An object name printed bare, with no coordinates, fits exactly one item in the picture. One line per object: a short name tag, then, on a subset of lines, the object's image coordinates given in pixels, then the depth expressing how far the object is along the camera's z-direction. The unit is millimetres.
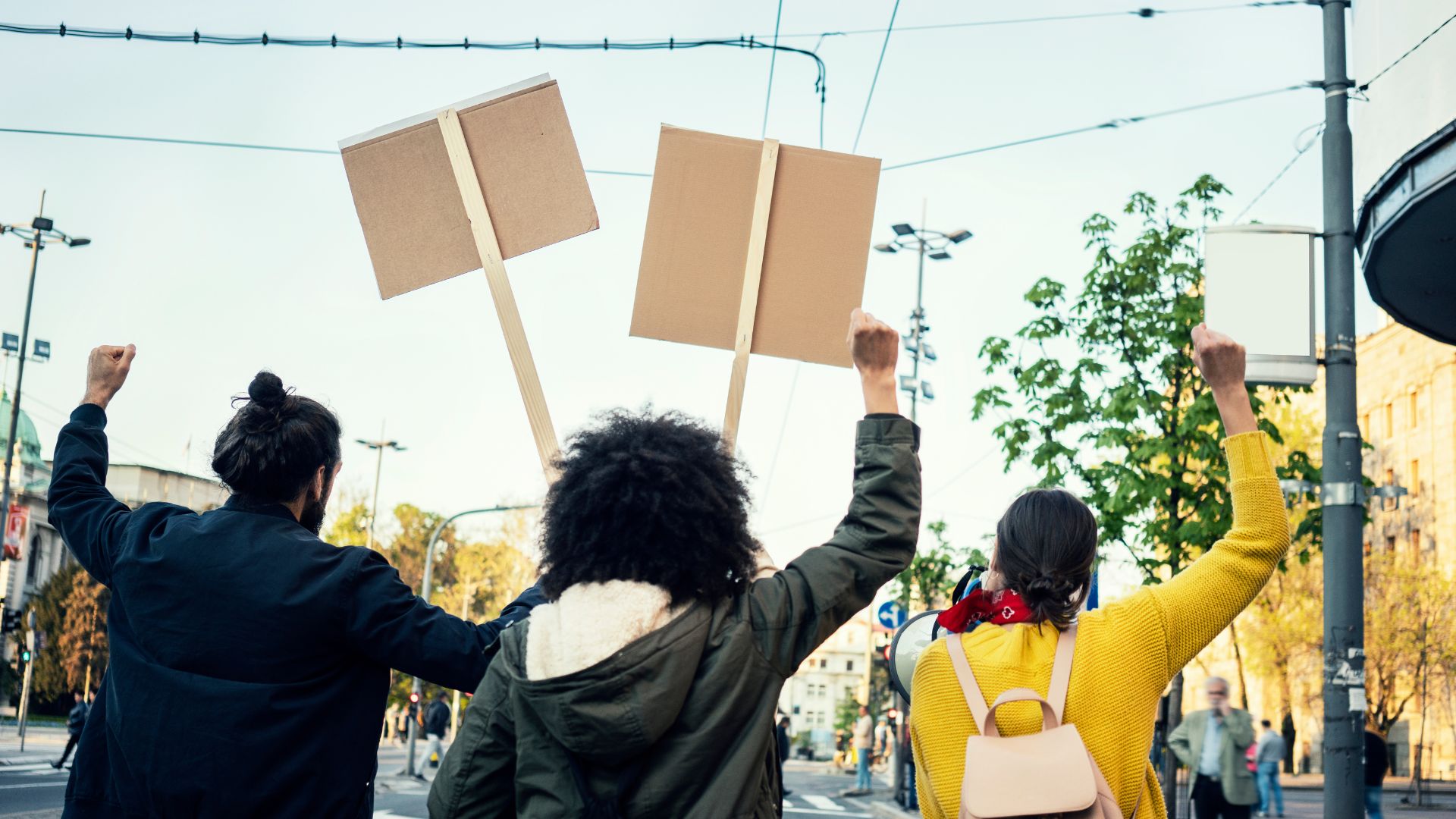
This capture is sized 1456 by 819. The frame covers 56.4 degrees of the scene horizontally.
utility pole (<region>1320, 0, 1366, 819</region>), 9125
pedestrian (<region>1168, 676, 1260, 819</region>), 10648
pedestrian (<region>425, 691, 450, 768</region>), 25641
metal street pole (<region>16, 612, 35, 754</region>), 35378
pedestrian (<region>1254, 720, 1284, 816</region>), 16438
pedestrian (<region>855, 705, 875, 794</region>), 29562
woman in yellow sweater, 2500
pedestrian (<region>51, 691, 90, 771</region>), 18445
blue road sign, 21275
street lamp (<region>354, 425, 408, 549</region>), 55188
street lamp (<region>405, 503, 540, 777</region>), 28953
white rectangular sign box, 10047
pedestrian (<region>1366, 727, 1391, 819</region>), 16359
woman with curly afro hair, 2199
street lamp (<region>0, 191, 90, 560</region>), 31391
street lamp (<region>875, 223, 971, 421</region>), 25328
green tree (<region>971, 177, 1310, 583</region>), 16141
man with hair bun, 2598
